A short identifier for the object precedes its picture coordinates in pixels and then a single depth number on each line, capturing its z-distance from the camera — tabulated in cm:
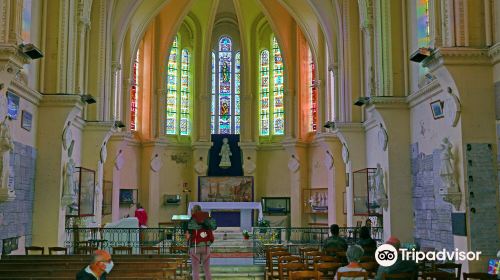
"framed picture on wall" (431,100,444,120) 1369
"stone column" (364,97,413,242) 1617
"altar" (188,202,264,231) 2398
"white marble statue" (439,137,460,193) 1163
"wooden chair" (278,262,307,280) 912
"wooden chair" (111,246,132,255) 1430
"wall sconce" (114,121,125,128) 2114
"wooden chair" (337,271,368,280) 761
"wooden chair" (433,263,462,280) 929
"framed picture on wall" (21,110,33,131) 1464
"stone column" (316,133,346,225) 2339
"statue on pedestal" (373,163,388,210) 1655
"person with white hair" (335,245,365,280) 776
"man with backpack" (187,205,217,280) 1141
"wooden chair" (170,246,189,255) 1476
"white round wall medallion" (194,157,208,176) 2922
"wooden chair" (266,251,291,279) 1073
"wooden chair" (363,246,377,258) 1199
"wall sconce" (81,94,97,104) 1719
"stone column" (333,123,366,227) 2098
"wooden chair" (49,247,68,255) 1357
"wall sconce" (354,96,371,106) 1751
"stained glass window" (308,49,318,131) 2841
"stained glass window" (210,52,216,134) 3122
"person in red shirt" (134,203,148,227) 2309
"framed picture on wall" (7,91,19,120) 1353
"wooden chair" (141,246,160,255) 1451
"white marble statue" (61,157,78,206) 1595
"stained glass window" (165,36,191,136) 3045
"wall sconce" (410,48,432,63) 1198
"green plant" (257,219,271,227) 2231
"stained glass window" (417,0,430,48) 1566
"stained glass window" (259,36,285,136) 3069
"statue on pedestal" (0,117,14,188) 1147
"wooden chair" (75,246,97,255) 1528
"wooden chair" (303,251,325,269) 1152
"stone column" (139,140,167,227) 2775
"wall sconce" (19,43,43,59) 1207
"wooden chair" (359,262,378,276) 959
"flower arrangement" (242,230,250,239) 1998
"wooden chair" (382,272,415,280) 793
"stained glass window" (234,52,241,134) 3153
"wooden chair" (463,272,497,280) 807
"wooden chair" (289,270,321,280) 786
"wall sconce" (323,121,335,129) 2127
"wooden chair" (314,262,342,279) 855
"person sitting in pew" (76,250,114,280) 623
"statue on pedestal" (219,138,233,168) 2950
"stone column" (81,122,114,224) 1978
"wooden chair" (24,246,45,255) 1359
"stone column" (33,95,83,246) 1558
